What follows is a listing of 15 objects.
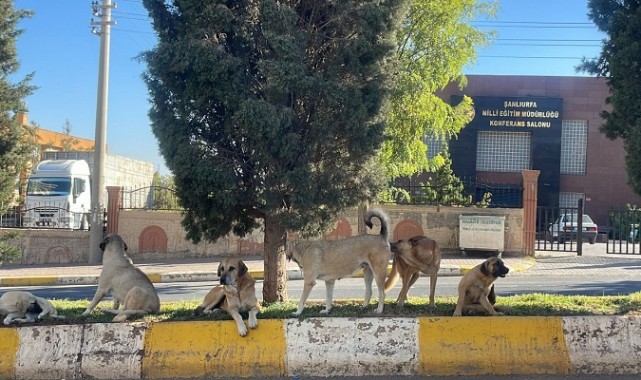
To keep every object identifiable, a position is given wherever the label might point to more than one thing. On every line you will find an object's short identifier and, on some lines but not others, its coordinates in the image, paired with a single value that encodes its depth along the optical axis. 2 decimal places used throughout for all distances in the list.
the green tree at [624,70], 5.95
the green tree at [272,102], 6.02
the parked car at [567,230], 19.05
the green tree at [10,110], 7.89
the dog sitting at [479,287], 5.73
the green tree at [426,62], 15.03
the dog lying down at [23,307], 6.00
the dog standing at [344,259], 5.87
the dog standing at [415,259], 6.21
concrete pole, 18.28
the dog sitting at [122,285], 6.12
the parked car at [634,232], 17.90
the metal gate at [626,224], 18.14
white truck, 20.36
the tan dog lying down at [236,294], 5.54
